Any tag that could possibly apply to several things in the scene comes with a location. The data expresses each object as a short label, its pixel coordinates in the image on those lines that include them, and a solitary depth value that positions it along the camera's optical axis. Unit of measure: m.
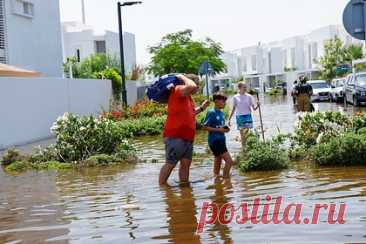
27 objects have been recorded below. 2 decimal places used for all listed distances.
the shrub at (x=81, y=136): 13.16
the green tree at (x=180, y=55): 49.81
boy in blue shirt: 9.91
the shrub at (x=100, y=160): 12.76
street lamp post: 27.96
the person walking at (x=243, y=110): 13.77
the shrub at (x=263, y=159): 10.30
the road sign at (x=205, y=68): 28.86
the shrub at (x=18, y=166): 12.84
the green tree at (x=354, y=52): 64.31
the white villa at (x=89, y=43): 63.53
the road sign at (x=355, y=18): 9.07
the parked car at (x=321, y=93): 43.87
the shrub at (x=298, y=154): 11.38
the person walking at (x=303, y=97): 17.81
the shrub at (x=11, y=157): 13.53
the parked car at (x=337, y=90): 37.52
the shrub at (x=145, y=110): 24.61
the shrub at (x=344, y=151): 10.13
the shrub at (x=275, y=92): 75.19
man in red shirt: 8.88
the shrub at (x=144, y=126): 20.08
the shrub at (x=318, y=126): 11.40
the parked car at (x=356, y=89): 30.47
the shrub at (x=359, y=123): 11.59
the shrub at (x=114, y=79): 33.97
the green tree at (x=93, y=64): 47.43
